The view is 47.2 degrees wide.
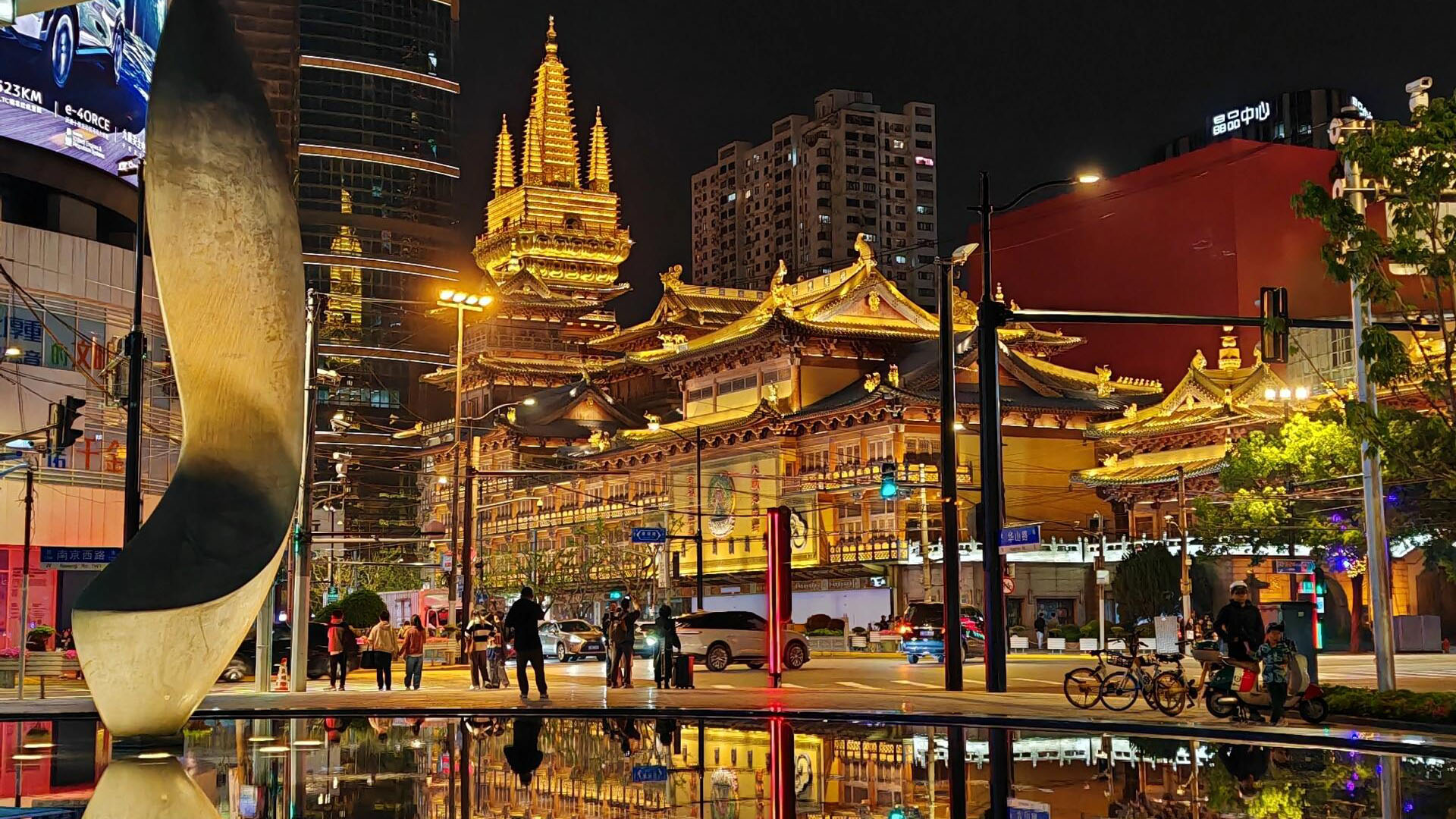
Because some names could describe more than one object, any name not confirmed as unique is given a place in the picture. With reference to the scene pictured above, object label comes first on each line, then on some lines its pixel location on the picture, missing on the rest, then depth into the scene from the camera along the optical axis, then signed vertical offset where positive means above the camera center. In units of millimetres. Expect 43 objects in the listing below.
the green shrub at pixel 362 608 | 51438 -895
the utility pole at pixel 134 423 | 27969 +2680
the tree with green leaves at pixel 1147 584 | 58312 -421
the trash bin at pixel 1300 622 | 24953 -767
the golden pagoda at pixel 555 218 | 114875 +25458
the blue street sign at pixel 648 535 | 53594 +1349
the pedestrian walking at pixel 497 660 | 34062 -1658
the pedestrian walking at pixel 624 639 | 32656 -1216
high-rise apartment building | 174375 +41193
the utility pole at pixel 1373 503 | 23578 +964
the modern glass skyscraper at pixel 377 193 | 120812 +28502
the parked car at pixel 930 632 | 48938 -1763
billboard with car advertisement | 45625 +14290
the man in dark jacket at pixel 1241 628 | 21969 -748
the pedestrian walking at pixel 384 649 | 34219 -1461
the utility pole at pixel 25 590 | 30797 -146
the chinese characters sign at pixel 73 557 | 44125 +657
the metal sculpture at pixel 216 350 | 16422 +2460
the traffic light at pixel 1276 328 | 23892 +3472
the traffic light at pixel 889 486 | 42938 +2293
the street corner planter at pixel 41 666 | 38969 -2071
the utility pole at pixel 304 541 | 29359 +681
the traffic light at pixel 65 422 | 28594 +2771
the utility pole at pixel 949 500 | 28062 +1259
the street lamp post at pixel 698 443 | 59625 +5600
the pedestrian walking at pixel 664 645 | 32406 -1335
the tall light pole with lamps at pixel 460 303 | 50125 +8322
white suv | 43750 -1699
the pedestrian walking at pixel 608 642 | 32844 -1297
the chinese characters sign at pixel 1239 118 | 103000 +28535
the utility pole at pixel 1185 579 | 48938 -231
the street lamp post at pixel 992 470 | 26672 +1690
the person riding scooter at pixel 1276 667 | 21547 -1251
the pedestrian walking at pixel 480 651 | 32938 -1448
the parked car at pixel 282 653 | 41688 -1878
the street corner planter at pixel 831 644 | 62188 -2564
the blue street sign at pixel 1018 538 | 27641 +593
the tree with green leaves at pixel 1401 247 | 21781 +4293
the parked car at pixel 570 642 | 58906 -2287
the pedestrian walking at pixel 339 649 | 36812 -1561
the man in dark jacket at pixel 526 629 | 27562 -838
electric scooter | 21688 -1602
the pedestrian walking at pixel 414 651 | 34844 -1544
